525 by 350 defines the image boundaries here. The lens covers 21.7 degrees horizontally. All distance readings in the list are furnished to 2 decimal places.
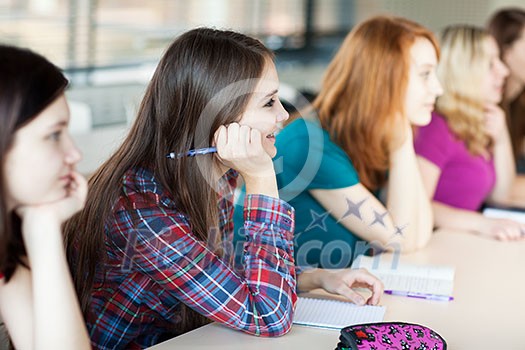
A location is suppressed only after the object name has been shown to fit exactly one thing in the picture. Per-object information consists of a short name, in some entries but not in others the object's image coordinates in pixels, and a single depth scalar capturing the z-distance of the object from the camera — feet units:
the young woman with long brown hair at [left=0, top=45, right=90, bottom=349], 5.97
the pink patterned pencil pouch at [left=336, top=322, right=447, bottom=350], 6.53
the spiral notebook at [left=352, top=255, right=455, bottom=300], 7.76
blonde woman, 10.22
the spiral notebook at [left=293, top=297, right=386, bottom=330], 7.14
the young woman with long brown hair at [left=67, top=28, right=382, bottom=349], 6.83
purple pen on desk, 7.67
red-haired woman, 8.63
